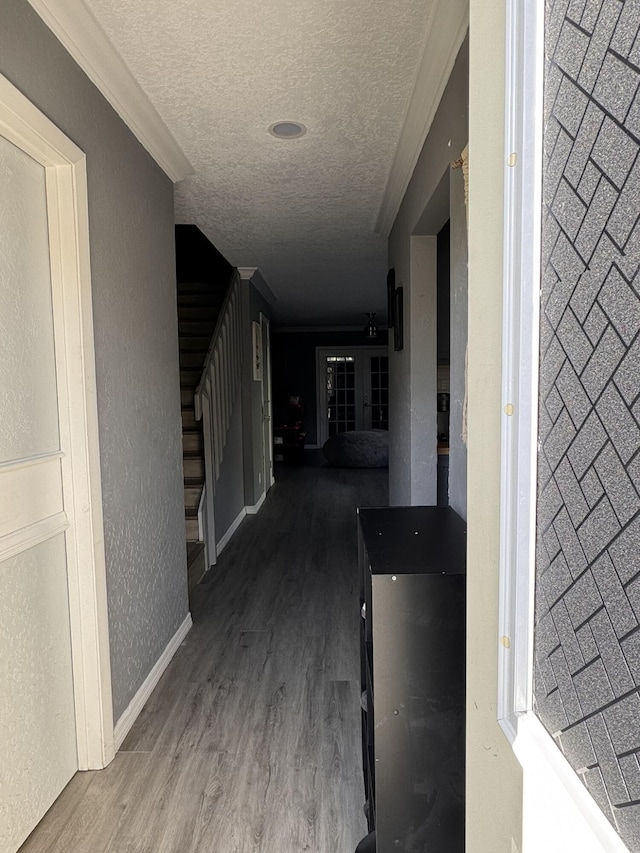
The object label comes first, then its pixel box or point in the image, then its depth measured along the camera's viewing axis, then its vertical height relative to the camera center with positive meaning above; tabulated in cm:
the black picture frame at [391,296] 351 +64
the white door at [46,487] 149 -28
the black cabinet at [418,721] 126 -78
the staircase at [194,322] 399 +77
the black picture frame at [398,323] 312 +42
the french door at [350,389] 1063 +8
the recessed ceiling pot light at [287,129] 231 +117
